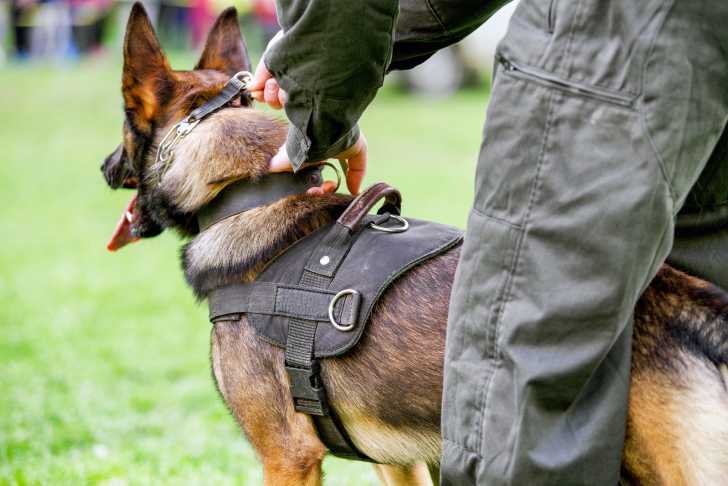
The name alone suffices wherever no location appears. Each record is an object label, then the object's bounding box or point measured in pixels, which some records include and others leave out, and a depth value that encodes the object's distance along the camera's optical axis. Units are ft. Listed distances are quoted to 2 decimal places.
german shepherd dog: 6.92
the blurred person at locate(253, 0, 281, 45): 64.64
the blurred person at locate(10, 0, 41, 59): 72.23
